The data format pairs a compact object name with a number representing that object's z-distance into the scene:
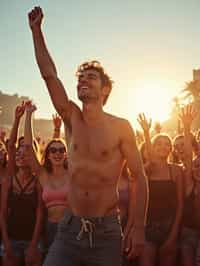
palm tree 51.88
